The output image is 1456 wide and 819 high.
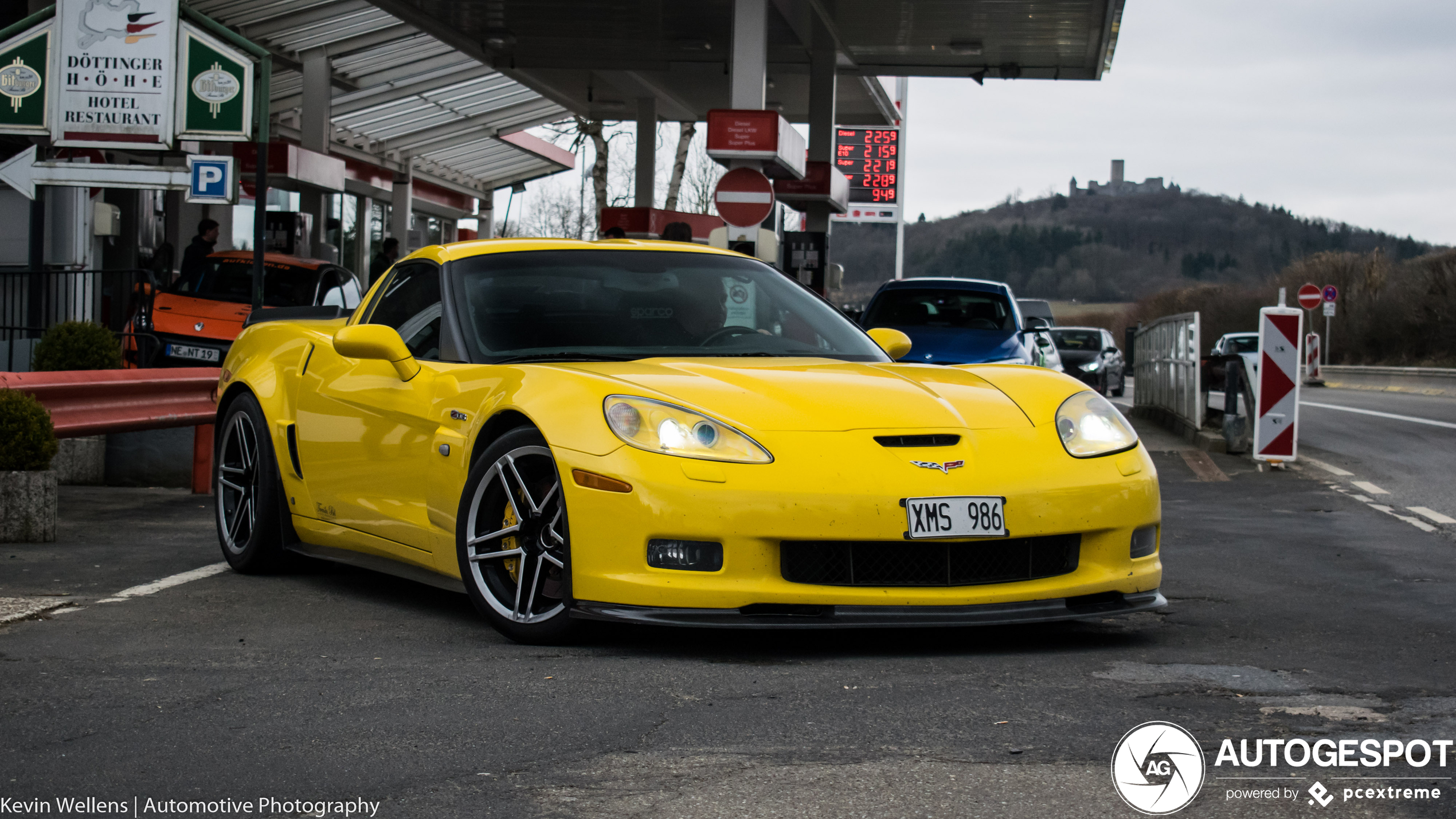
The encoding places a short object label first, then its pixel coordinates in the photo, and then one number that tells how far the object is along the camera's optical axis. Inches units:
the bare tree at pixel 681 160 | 1844.2
